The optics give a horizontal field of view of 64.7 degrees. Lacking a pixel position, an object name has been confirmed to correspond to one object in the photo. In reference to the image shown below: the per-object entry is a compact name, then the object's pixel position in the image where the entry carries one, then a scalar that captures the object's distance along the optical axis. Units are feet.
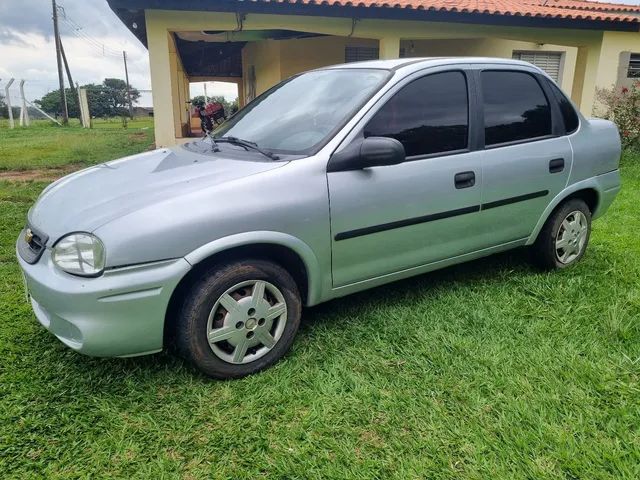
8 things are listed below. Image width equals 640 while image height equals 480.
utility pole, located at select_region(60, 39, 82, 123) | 105.60
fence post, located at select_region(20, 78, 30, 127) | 78.08
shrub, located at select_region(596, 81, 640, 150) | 34.94
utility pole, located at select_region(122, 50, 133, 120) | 113.05
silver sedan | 7.67
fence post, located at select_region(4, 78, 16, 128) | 75.36
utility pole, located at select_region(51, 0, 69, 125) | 101.30
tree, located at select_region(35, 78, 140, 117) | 128.61
